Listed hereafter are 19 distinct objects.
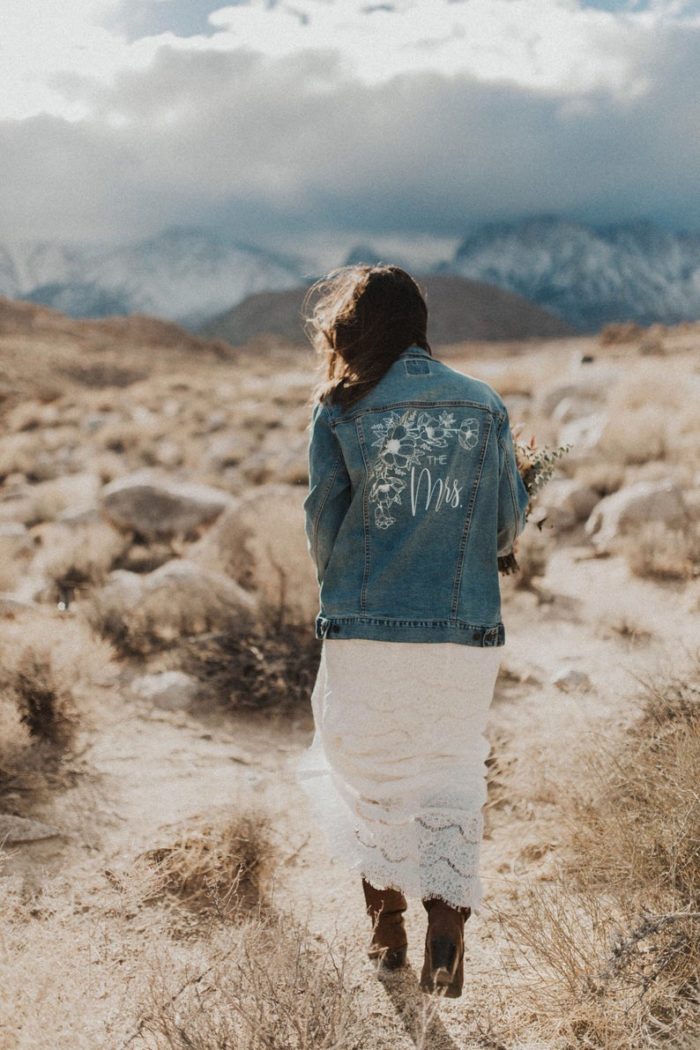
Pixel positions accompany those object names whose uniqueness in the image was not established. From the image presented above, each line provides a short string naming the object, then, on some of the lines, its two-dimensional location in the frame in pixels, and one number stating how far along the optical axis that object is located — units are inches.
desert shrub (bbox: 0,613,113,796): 142.4
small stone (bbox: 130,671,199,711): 178.9
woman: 87.2
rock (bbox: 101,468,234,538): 308.7
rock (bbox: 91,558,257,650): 207.0
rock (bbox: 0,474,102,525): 362.3
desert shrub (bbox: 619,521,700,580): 239.9
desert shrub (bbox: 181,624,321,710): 179.3
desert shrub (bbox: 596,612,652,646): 205.2
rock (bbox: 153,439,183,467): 499.2
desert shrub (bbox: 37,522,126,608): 255.3
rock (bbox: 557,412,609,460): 358.0
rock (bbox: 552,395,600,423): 447.8
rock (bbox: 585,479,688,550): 268.5
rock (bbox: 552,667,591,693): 177.3
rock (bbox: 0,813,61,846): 121.6
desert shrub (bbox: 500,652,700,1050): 77.8
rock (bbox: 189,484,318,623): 206.4
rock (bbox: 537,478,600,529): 303.9
